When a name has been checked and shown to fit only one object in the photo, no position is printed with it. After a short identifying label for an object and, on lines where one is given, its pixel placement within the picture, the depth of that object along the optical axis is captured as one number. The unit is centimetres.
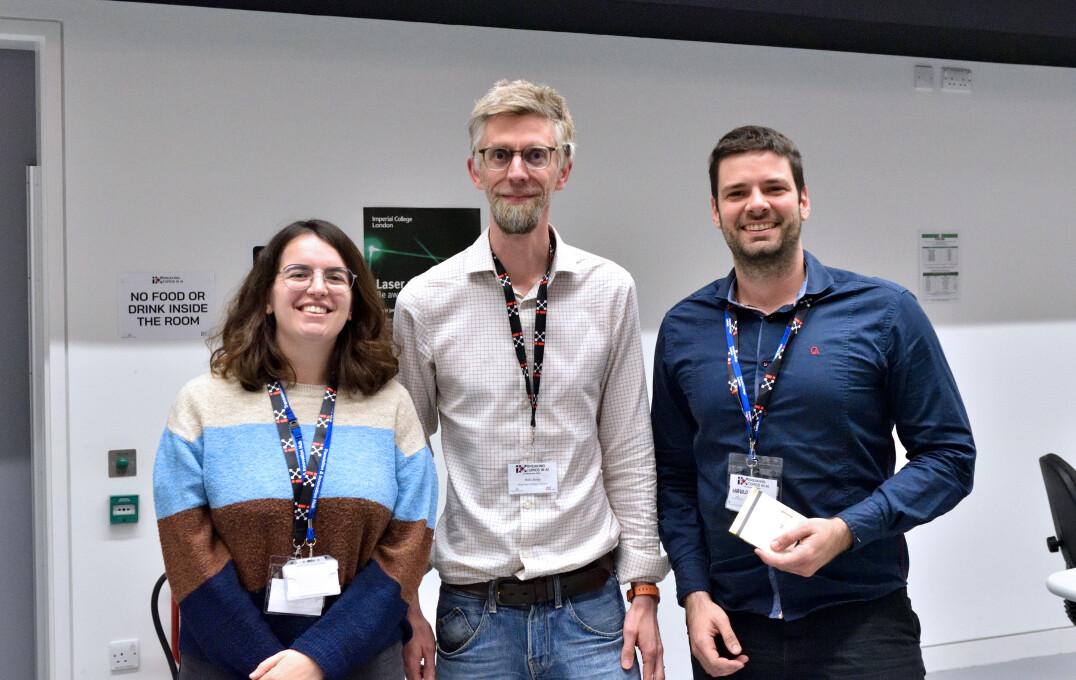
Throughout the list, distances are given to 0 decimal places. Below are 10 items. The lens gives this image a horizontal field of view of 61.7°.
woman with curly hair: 156
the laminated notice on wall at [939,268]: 408
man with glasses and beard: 181
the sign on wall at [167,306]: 312
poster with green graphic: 339
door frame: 303
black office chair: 298
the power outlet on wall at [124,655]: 312
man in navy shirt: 178
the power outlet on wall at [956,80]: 408
